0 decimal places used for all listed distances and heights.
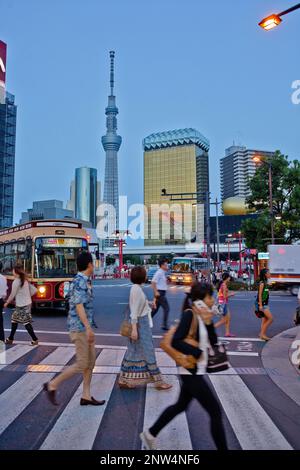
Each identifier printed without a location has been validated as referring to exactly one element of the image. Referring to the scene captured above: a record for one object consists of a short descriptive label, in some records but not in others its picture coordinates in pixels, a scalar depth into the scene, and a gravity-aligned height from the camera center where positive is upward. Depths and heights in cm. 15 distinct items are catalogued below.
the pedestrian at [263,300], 920 -108
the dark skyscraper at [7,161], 7144 +1767
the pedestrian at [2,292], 805 -78
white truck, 2578 -65
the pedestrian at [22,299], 851 -97
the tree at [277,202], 3055 +422
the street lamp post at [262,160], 2572 +676
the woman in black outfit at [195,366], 353 -100
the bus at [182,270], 3725 -154
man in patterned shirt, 486 -95
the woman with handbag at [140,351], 560 -139
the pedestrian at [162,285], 1053 -85
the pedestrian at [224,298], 1001 -113
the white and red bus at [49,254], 1300 +3
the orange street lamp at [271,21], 753 +458
